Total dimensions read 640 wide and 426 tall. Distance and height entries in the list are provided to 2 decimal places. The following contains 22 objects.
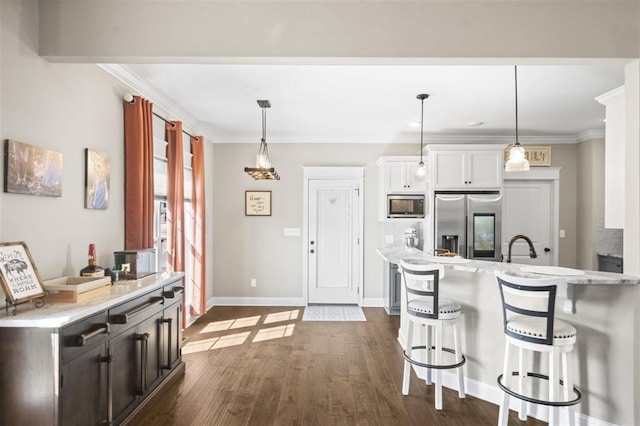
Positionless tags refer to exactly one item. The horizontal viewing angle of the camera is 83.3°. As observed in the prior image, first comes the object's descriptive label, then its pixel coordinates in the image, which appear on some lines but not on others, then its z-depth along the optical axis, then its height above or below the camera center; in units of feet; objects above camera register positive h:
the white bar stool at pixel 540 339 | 7.18 -2.57
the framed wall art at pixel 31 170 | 6.77 +0.89
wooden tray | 6.97 -1.50
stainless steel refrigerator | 16.74 -0.47
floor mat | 17.12 -4.96
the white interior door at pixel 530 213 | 18.62 +0.05
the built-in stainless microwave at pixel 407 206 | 17.98 +0.40
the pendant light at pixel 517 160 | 10.42 +1.57
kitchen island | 7.64 -2.85
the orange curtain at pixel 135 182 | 10.71 +0.95
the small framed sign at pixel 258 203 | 19.34 +0.58
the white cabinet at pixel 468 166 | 16.83 +2.24
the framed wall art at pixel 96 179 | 9.02 +0.90
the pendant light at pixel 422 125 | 12.92 +4.00
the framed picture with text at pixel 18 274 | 6.16 -1.09
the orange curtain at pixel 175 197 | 13.30 +0.62
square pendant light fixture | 12.61 +1.58
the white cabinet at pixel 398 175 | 18.10 +1.96
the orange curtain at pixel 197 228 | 16.19 -0.65
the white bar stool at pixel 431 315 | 8.98 -2.58
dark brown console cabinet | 5.96 -2.87
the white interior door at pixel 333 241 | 19.40 -1.47
